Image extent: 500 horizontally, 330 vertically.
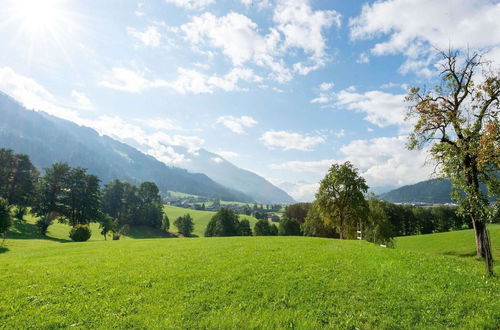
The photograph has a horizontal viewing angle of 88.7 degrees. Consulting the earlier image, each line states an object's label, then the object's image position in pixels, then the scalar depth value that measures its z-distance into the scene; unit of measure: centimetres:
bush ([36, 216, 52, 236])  6556
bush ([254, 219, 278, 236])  11769
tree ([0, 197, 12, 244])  4560
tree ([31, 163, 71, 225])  7981
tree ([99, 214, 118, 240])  8200
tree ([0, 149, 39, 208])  7731
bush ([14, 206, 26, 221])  7581
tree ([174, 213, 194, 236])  13150
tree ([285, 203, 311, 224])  12438
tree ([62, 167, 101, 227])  8369
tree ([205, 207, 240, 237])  11244
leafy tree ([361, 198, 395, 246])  6656
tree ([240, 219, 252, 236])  11656
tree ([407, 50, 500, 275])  2573
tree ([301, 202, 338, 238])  8031
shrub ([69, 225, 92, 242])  6100
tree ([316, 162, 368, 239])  5084
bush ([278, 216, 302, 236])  11150
